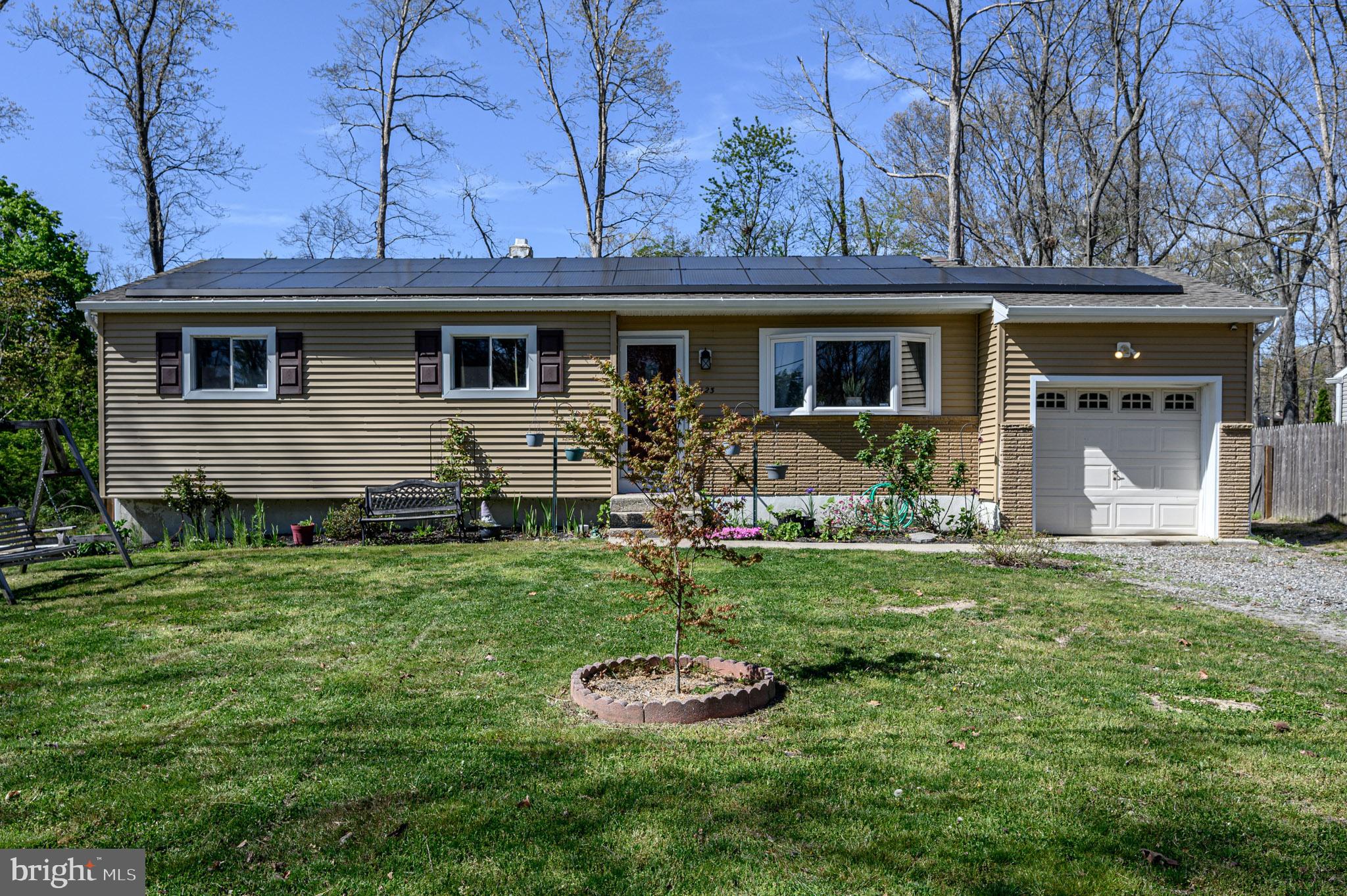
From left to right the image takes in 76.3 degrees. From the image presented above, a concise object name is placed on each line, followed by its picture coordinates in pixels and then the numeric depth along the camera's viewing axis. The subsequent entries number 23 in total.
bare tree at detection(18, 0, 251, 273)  19.23
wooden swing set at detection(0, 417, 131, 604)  8.12
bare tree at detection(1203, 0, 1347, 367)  19.61
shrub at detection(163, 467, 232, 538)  11.71
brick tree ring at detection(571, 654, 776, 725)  4.32
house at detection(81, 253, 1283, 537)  11.42
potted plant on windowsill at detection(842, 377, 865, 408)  12.25
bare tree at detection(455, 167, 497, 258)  24.88
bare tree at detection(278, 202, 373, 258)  24.64
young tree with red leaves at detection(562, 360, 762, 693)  4.61
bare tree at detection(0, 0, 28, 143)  18.78
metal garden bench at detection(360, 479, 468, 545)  11.23
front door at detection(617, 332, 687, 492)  12.48
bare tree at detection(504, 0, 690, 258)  22.44
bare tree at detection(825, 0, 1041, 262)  18.88
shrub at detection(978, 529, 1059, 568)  9.20
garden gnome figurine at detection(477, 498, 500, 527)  11.90
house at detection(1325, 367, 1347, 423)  19.31
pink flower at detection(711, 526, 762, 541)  10.81
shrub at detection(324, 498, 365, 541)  11.41
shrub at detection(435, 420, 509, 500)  11.88
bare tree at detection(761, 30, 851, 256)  23.02
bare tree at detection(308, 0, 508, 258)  21.88
